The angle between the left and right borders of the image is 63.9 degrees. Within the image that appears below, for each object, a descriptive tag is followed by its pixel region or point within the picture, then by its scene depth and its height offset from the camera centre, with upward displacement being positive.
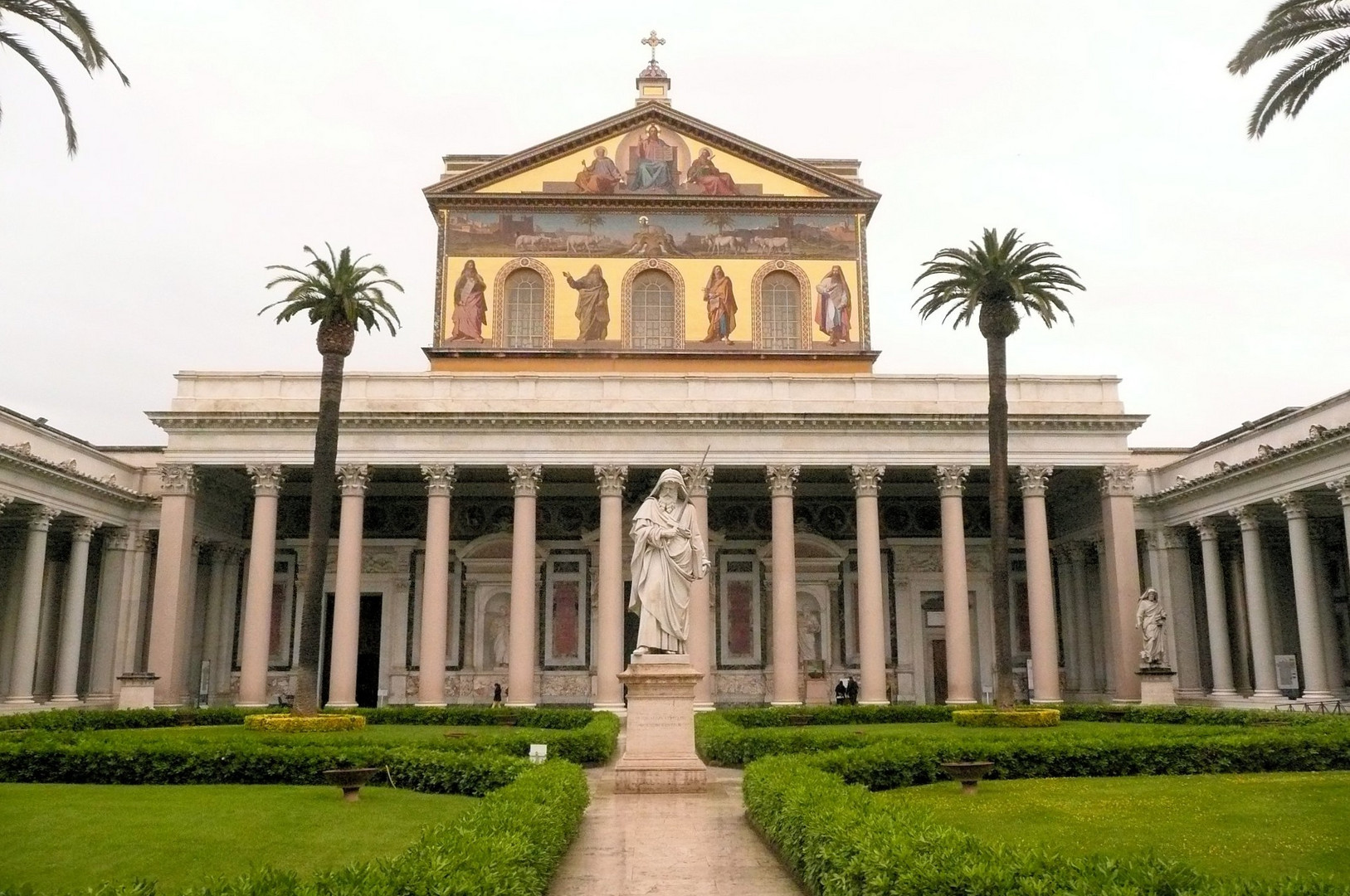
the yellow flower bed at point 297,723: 27.17 -1.99
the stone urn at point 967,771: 15.79 -1.85
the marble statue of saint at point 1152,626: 33.50 +0.50
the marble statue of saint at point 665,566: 16.80 +1.20
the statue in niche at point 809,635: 41.88 +0.28
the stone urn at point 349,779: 15.05 -1.87
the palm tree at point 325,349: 29.72 +8.38
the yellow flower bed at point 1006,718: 28.28 -1.97
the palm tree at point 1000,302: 31.36 +10.13
